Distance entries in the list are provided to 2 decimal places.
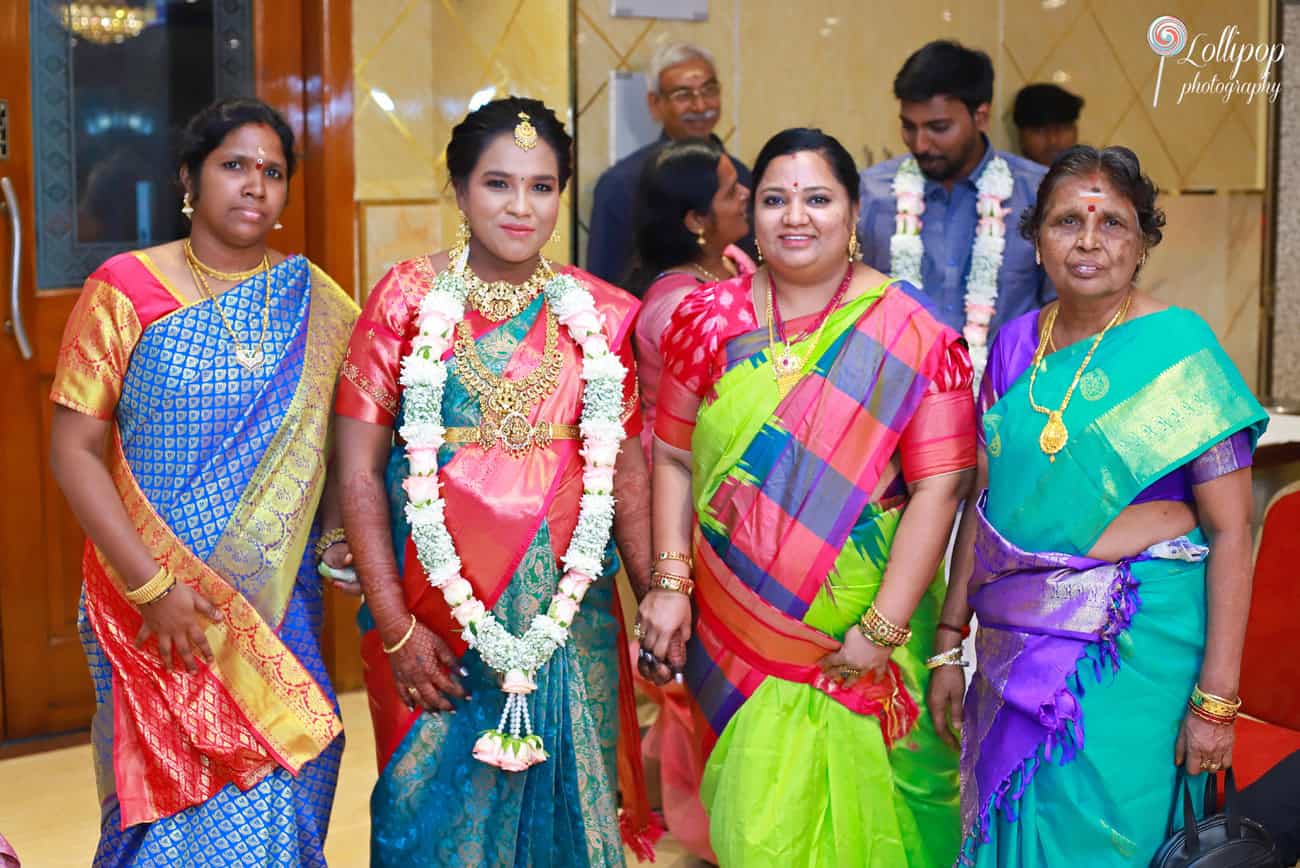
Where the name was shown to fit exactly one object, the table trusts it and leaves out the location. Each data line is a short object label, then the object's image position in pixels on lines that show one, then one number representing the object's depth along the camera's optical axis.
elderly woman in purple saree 2.51
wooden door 4.32
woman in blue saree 2.83
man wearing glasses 4.97
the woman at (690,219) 4.02
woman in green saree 2.75
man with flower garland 4.35
